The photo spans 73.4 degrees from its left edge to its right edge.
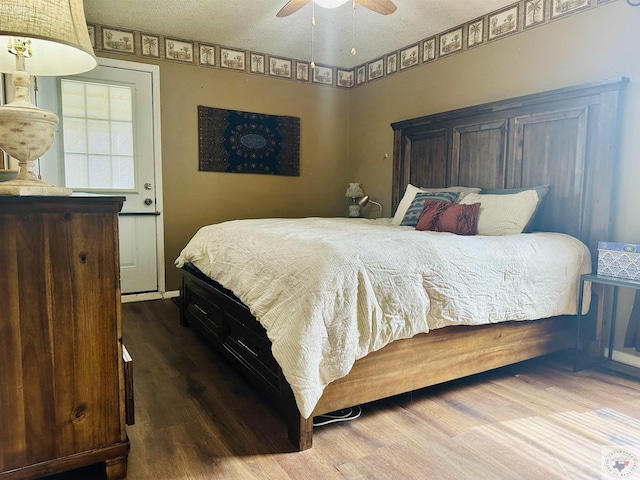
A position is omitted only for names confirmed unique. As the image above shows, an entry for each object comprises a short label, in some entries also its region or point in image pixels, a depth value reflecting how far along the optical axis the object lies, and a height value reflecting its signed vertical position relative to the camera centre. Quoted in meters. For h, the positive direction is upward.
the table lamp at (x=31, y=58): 1.19 +0.45
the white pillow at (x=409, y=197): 3.39 +0.04
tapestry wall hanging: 4.35 +0.61
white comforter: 1.67 -0.38
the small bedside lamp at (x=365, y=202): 4.71 +0.00
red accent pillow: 2.81 -0.10
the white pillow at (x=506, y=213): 2.75 -0.05
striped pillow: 3.22 +0.00
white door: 3.71 +0.42
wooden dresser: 1.29 -0.44
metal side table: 2.32 -0.71
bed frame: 1.92 -0.01
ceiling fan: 2.59 +1.23
